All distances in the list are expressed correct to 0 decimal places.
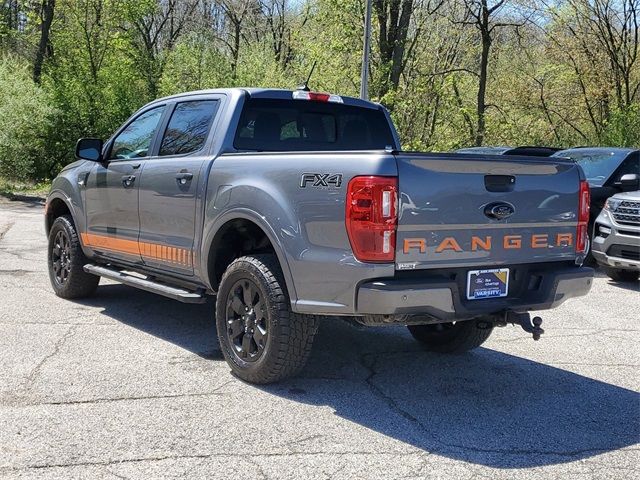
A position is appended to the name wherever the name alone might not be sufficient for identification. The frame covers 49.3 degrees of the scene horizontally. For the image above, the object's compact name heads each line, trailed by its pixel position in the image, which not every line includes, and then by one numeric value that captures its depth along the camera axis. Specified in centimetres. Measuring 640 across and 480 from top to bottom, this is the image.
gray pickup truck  389
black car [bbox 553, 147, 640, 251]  1020
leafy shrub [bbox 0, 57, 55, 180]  1902
